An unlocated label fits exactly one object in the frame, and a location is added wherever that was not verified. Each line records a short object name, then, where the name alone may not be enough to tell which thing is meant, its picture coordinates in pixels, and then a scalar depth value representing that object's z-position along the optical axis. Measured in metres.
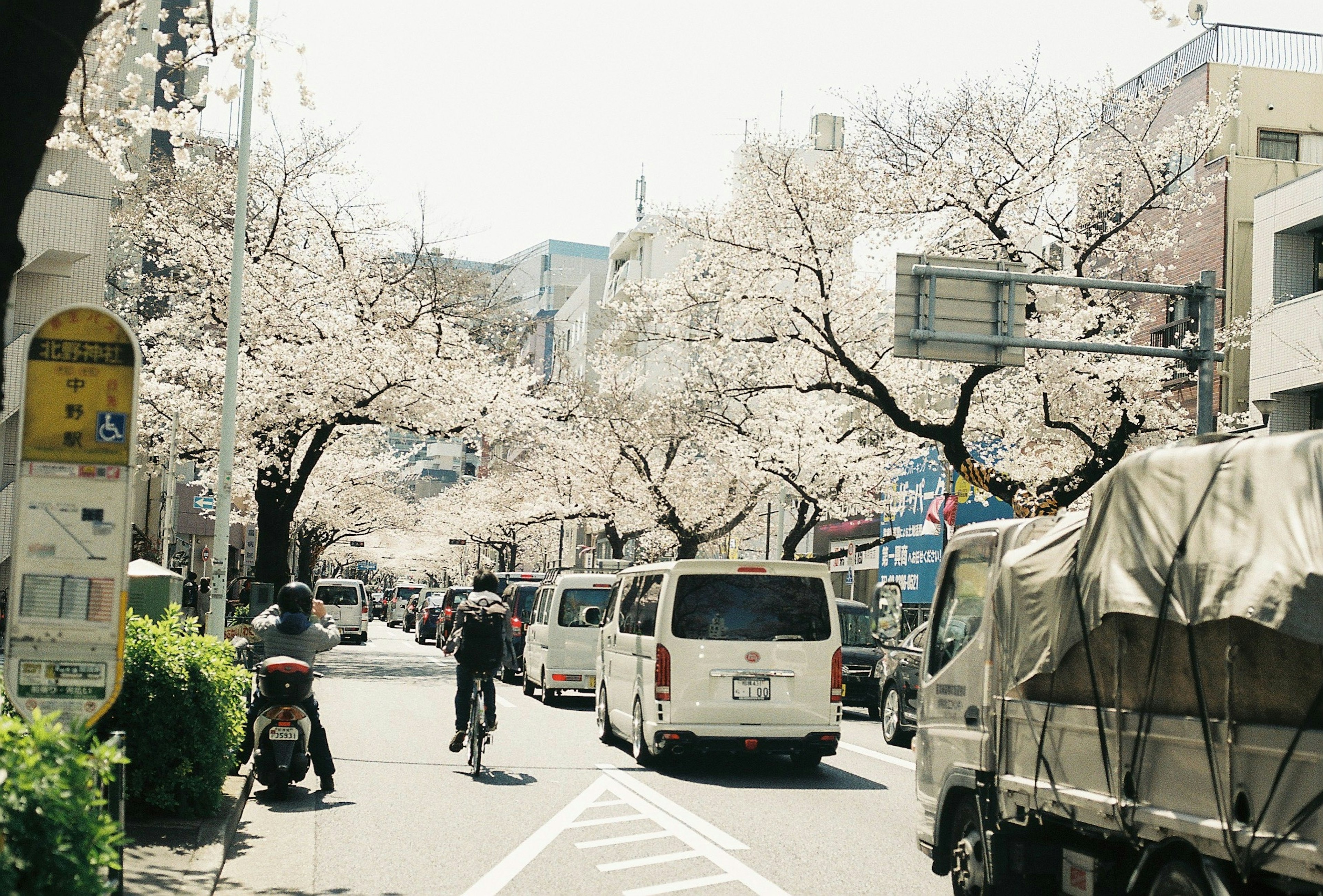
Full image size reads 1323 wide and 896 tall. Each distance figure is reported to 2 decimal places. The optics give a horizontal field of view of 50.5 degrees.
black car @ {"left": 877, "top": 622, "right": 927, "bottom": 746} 18.14
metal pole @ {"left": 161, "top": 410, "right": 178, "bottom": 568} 30.97
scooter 11.27
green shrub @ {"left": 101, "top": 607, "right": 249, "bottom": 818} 9.07
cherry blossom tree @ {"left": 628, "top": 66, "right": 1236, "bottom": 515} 24.77
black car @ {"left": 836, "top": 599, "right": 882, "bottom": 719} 23.48
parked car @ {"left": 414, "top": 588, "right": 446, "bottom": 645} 48.80
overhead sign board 17.53
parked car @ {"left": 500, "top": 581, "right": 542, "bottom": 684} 28.42
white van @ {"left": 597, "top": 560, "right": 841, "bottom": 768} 13.77
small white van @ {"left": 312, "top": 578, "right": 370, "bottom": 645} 47.59
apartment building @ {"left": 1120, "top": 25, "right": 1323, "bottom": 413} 33.34
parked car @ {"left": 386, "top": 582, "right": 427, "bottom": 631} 82.12
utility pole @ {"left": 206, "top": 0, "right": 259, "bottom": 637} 21.86
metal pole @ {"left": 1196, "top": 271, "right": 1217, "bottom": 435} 17.34
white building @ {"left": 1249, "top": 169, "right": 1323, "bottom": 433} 28.92
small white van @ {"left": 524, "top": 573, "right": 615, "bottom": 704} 23.09
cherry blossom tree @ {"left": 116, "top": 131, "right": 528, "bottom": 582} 29.59
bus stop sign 6.76
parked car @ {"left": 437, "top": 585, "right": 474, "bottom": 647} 41.50
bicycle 13.31
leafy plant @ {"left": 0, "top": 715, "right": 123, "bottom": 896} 3.93
